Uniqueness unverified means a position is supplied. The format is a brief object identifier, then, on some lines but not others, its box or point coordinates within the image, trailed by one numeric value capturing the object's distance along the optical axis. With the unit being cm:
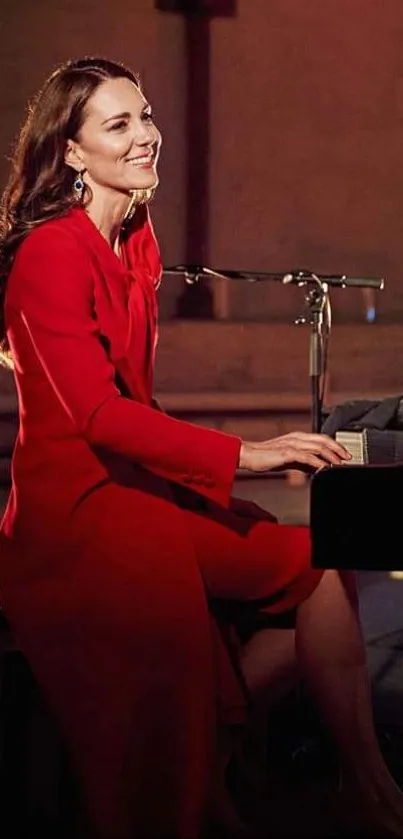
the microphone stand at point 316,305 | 535
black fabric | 481
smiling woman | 355
